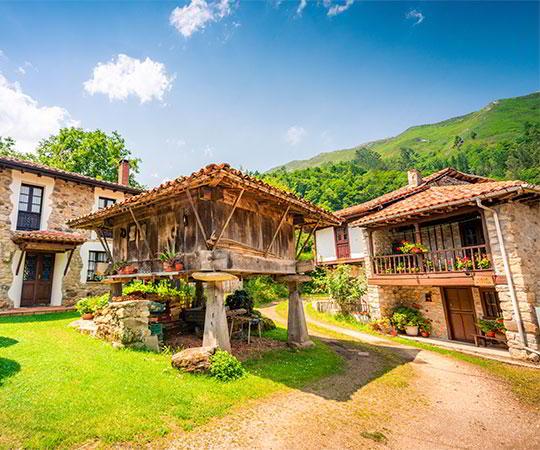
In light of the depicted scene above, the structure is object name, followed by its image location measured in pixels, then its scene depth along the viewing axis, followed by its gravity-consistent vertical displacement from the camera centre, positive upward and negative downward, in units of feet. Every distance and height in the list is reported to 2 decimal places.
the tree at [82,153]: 80.43 +38.34
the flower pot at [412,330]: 38.65 -8.16
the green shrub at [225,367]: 18.60 -5.81
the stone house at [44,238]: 40.34 +7.23
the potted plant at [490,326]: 31.51 -6.82
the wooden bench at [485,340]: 31.35 -8.55
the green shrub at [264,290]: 68.30 -3.23
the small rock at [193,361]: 18.70 -5.17
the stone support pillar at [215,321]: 20.43 -2.92
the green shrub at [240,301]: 36.09 -2.90
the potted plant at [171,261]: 20.59 +1.54
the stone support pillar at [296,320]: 28.45 -4.45
